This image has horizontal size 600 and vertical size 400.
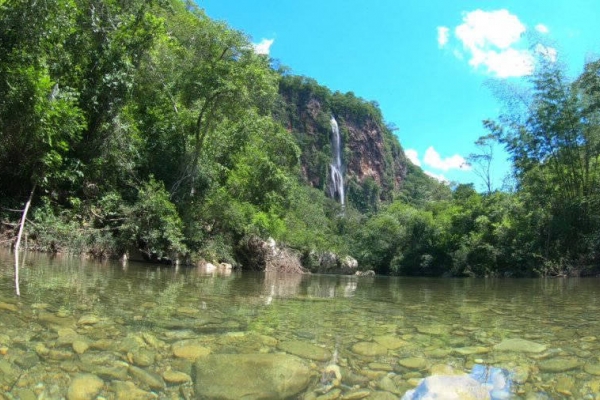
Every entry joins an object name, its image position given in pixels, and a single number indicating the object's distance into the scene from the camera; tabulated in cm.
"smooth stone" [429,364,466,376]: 275
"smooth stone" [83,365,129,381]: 239
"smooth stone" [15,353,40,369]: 243
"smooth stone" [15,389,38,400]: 208
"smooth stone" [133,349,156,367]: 262
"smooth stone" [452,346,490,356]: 325
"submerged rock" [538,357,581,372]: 287
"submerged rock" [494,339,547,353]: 332
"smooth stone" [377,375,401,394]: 242
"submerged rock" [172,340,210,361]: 281
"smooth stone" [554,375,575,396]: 249
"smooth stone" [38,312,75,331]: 326
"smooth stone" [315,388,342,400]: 230
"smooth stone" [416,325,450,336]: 391
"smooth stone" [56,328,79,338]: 302
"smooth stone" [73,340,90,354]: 275
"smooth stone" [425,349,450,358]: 312
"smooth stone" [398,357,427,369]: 287
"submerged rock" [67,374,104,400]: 215
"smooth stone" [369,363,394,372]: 278
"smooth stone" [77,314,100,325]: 342
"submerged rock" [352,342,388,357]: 312
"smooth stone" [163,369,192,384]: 242
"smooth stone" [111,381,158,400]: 218
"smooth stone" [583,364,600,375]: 281
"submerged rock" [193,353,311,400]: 227
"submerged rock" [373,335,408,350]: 336
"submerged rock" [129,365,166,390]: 235
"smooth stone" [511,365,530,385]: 264
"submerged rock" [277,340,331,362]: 297
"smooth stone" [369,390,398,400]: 232
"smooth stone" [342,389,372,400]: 233
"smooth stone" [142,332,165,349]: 299
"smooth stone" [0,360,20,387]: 221
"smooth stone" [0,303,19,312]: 365
